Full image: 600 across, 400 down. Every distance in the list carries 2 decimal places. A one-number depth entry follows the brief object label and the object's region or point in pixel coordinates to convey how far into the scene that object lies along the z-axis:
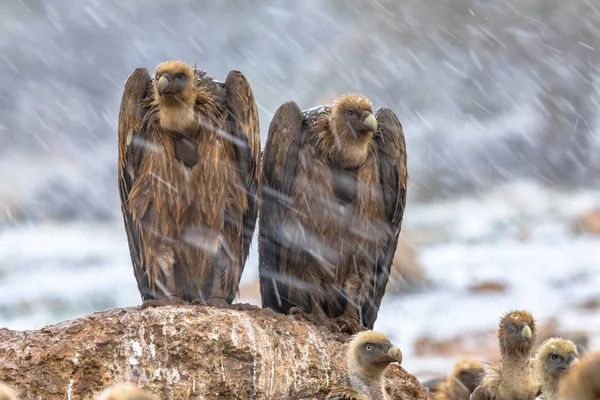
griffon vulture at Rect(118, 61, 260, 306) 17.44
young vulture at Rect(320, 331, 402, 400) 15.08
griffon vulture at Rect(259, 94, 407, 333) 18.19
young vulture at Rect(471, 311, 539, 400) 16.69
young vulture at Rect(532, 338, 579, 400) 16.53
